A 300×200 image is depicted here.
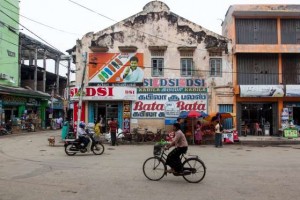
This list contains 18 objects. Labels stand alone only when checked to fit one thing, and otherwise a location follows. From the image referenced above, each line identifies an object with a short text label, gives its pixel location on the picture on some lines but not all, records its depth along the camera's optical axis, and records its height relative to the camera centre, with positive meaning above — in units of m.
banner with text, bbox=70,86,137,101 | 26.52 +1.79
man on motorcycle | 17.08 -0.82
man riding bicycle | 9.86 -0.91
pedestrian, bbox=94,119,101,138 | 24.55 -0.71
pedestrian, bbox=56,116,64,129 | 43.47 -0.46
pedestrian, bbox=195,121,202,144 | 23.98 -1.05
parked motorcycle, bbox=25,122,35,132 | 36.28 -0.78
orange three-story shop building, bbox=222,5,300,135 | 27.43 +4.00
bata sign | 27.22 +1.05
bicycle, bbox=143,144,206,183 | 9.80 -1.32
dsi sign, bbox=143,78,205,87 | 27.38 +2.67
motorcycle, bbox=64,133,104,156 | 17.00 -1.28
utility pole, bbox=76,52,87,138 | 22.92 +1.86
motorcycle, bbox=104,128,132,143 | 24.44 -1.22
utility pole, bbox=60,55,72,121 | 28.22 +2.19
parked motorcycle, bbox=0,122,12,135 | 30.31 -0.90
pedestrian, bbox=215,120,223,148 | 22.11 -0.97
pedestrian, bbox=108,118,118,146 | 22.36 -0.70
